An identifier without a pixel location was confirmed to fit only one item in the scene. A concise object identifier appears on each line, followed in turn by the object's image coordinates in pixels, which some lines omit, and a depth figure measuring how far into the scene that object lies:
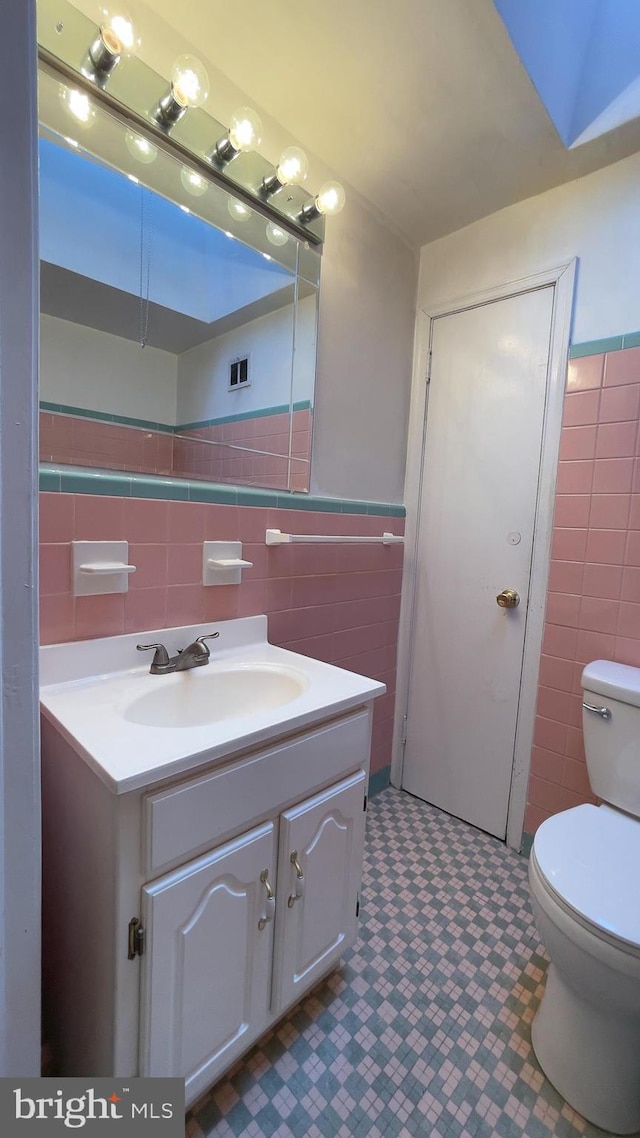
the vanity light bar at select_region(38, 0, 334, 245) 0.94
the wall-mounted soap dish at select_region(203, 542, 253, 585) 1.22
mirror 1.00
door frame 1.50
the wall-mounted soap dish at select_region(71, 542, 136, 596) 0.99
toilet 0.85
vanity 0.72
